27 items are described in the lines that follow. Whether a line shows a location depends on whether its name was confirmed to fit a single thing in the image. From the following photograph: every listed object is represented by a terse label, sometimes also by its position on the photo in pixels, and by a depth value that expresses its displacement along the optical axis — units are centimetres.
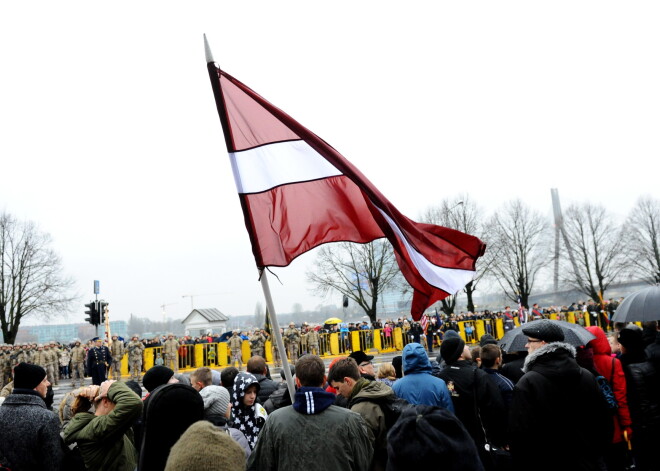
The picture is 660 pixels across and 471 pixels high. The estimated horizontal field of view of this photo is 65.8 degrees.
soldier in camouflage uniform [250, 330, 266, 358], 2381
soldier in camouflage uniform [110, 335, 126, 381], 2148
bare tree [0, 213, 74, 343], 4034
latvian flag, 512
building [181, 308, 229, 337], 5063
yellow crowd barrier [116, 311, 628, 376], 2700
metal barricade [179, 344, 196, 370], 2705
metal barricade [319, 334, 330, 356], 2947
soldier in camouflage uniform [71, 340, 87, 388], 2209
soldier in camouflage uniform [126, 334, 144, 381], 2203
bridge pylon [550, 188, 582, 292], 5462
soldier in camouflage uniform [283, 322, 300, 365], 2327
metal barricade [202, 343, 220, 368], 2695
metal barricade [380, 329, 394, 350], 3100
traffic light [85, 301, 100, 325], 2228
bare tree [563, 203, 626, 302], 5322
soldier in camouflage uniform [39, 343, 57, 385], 2281
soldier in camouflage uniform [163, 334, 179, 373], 2336
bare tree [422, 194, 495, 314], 4806
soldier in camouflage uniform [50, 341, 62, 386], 2412
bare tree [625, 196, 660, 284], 5309
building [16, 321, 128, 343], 12013
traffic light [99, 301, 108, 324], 2264
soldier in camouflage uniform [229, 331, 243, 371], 2413
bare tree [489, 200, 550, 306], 5134
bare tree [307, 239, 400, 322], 4606
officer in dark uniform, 1884
